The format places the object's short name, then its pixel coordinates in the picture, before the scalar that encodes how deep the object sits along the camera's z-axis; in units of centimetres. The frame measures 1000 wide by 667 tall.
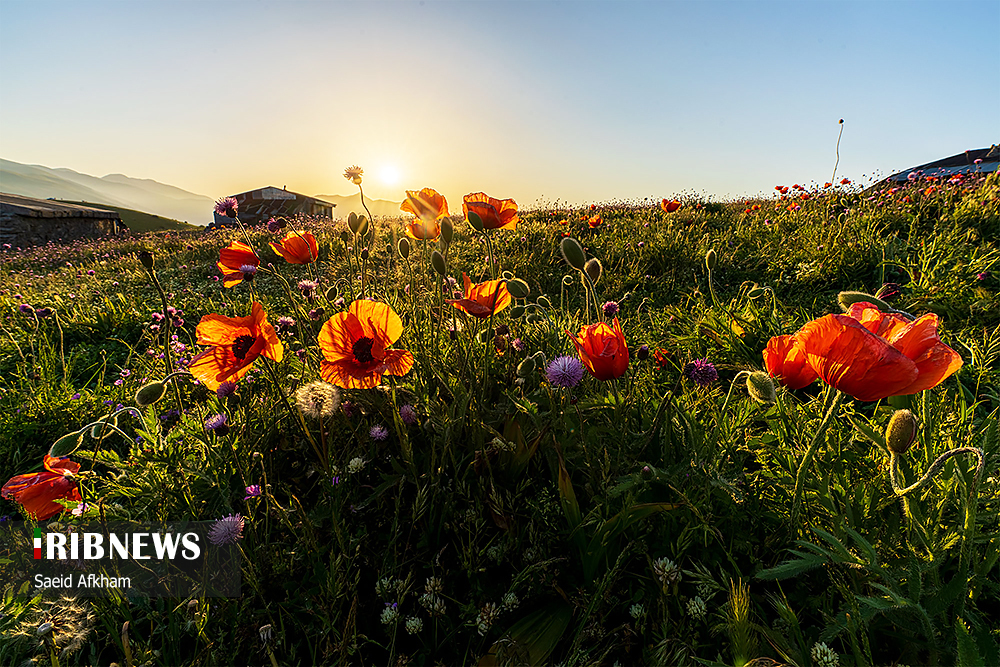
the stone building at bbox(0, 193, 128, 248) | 1152
